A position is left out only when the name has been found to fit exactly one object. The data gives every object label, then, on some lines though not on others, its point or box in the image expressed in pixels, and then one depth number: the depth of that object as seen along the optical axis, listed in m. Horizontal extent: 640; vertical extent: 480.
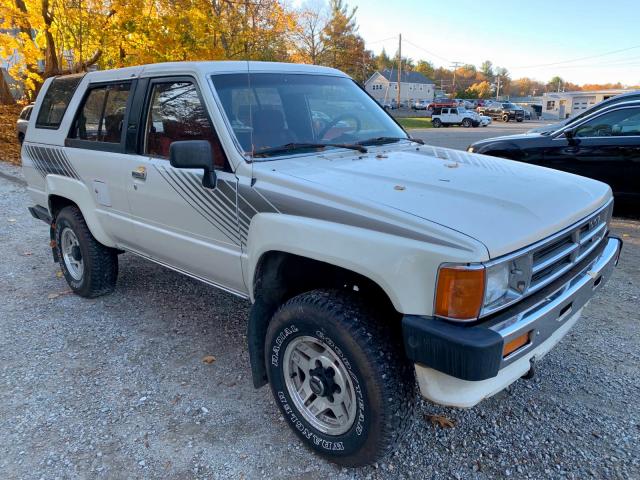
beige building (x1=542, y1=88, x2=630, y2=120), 48.53
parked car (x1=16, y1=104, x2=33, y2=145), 10.11
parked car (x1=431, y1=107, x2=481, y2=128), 39.75
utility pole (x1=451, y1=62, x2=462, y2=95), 110.31
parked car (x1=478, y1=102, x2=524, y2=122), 46.38
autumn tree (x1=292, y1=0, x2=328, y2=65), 31.45
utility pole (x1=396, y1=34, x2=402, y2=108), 61.08
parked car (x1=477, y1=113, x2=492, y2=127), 40.30
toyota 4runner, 2.02
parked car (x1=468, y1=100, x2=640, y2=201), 6.44
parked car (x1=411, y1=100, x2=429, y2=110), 64.76
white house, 83.38
